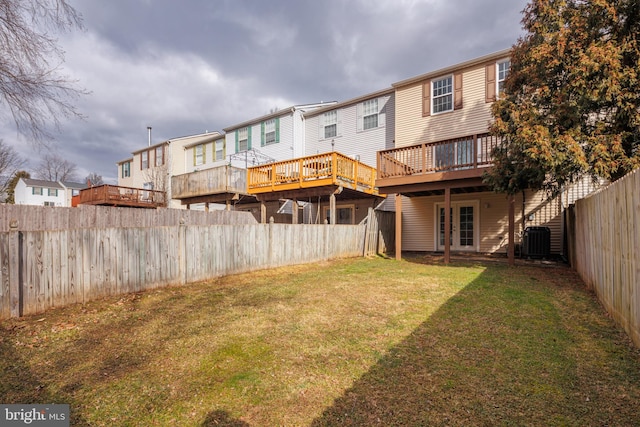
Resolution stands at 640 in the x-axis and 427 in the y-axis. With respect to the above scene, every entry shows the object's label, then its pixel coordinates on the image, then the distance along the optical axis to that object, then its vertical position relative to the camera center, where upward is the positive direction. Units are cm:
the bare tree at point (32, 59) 548 +297
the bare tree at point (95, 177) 5241 +690
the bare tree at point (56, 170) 4730 +734
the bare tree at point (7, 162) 2564 +472
